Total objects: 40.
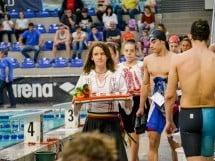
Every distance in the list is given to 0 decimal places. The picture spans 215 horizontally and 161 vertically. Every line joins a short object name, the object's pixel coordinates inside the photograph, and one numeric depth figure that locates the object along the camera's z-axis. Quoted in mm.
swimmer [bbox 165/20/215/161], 5992
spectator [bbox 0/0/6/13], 27081
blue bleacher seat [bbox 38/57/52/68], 23141
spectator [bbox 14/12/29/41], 25500
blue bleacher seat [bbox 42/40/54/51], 24938
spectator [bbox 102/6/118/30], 24625
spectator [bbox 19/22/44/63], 24250
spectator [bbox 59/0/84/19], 25764
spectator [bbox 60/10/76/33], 24672
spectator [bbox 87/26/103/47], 23712
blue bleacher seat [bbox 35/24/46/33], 25922
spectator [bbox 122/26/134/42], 22806
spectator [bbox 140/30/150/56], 22580
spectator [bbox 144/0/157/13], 25327
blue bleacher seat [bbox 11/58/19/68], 23498
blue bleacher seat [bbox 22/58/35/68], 23141
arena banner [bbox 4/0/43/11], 27962
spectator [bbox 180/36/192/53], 8969
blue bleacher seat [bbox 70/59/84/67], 22753
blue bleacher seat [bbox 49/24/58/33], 25906
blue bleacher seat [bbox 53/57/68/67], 22953
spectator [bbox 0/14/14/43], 25453
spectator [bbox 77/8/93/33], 24688
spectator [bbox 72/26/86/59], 23547
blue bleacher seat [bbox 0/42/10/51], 23422
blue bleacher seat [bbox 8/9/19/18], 27016
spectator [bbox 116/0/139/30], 25250
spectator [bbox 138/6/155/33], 24141
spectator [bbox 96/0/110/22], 25219
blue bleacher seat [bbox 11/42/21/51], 24766
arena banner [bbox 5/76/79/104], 21984
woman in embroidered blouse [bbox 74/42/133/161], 6852
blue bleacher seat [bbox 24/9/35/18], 26809
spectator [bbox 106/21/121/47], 23234
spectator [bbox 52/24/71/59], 23766
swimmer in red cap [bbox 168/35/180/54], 9547
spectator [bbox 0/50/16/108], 21109
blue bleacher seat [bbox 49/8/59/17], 26891
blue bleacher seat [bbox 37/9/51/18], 26891
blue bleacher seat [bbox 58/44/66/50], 24453
